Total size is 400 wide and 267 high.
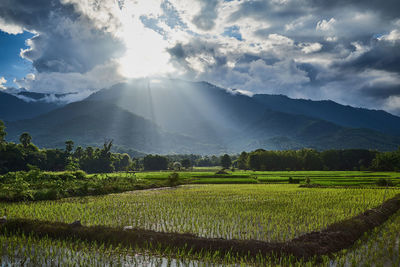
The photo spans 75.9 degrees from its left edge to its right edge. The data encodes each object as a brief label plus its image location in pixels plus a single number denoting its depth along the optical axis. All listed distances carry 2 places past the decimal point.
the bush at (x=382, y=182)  38.38
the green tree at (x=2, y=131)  58.07
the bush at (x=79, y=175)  40.09
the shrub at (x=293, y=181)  45.94
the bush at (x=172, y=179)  40.91
